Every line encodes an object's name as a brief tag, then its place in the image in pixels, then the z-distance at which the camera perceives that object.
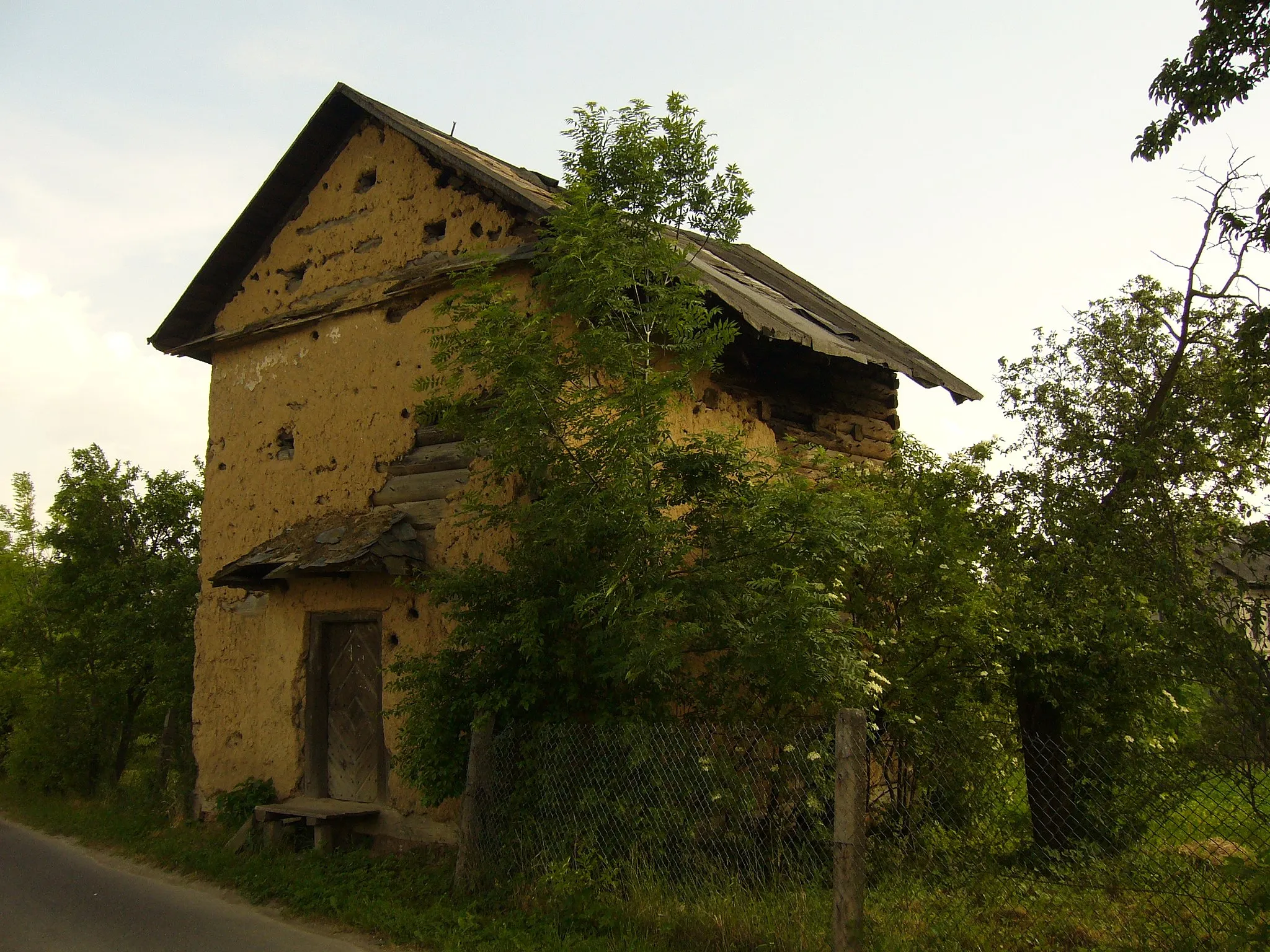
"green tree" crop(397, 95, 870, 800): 5.66
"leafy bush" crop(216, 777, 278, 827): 8.54
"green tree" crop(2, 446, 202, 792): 11.49
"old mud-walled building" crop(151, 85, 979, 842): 8.05
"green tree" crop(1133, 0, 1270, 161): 5.95
